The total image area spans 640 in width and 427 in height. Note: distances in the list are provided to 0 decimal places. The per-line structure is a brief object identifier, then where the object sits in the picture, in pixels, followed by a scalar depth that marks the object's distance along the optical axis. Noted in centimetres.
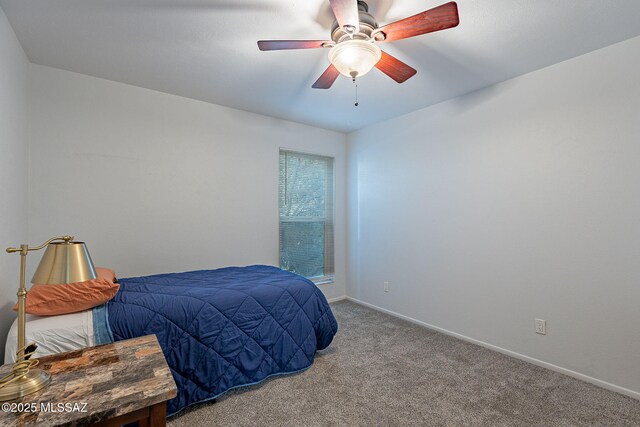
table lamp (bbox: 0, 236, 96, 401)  106
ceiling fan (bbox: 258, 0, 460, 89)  145
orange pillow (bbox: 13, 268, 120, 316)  162
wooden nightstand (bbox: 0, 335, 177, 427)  95
